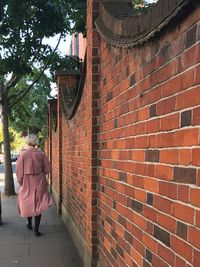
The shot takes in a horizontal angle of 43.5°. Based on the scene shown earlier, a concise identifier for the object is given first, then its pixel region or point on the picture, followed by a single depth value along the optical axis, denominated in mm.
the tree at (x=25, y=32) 5934
